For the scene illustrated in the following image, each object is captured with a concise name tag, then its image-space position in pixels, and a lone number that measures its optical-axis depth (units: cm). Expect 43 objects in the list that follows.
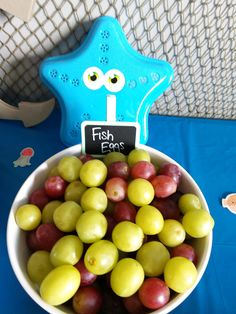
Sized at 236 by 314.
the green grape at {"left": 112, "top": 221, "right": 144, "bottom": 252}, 36
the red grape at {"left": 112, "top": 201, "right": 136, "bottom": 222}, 40
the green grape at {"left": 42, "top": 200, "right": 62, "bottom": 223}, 43
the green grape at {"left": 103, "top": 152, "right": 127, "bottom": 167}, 48
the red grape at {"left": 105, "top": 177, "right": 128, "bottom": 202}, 42
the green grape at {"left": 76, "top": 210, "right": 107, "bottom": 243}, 37
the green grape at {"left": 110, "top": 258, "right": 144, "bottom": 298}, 34
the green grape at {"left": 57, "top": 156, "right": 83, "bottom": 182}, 44
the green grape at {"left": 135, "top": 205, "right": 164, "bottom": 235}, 38
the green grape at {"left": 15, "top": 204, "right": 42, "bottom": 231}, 41
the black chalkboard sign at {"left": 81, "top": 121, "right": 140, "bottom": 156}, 47
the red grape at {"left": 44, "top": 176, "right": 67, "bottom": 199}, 44
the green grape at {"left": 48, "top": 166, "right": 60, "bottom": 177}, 46
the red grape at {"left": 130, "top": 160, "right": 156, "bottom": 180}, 43
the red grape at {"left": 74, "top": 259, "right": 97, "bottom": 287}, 37
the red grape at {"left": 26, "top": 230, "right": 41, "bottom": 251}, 42
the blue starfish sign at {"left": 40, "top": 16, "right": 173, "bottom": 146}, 51
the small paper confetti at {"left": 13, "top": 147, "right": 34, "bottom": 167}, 59
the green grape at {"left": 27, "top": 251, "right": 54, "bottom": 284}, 38
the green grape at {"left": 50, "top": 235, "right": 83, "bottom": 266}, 36
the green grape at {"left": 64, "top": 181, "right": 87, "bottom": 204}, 43
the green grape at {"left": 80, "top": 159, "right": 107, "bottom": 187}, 42
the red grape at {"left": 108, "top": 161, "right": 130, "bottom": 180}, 45
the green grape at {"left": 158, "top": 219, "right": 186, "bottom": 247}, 39
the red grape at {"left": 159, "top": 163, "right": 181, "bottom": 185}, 45
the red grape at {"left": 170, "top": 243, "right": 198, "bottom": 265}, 39
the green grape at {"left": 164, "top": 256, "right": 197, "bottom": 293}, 35
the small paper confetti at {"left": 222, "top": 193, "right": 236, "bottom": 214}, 55
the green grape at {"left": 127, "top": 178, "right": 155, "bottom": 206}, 40
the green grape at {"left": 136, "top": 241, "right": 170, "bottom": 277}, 37
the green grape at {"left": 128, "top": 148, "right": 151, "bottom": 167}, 46
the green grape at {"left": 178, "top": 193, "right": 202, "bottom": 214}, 42
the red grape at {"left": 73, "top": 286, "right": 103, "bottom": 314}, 36
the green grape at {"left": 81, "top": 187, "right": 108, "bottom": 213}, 40
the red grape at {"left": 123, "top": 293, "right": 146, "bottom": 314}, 37
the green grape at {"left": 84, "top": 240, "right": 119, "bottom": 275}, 35
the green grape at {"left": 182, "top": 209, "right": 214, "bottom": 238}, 39
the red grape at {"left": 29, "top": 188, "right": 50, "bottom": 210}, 44
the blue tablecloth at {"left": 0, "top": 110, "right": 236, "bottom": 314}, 45
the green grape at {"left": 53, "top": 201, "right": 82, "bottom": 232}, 39
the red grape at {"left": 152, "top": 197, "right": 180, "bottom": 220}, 43
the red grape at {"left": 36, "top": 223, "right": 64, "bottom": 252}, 40
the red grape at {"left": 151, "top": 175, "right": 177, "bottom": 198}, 43
